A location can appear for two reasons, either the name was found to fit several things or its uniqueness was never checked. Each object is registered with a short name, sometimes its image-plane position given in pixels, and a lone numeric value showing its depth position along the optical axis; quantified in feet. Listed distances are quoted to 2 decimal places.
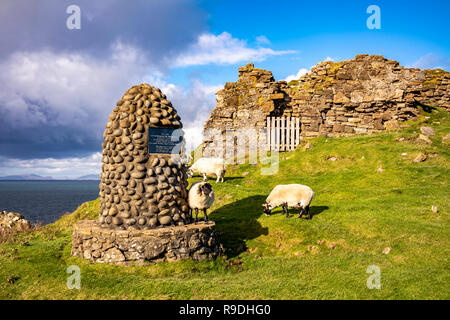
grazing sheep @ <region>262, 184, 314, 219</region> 42.32
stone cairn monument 31.32
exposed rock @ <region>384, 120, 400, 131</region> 85.92
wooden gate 91.09
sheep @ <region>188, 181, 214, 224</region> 36.01
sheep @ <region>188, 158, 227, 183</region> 68.44
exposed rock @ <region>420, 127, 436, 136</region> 74.25
